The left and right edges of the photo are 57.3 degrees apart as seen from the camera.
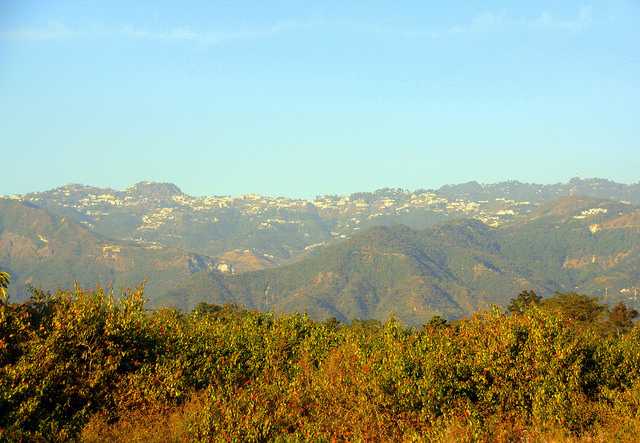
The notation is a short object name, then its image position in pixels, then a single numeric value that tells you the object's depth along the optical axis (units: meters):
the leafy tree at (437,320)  135.20
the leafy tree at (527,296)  166.76
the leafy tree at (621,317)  139.99
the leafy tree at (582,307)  144.50
